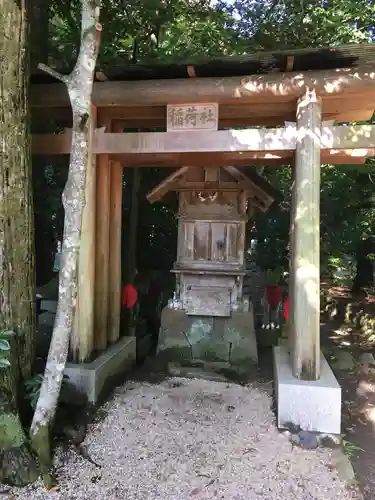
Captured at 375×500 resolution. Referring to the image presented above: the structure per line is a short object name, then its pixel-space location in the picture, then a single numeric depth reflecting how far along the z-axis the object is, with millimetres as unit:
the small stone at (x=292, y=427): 4379
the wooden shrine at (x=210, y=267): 7570
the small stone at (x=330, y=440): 4202
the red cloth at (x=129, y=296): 7285
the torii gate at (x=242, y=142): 4617
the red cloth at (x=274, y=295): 9266
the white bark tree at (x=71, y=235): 3643
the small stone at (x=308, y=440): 4156
